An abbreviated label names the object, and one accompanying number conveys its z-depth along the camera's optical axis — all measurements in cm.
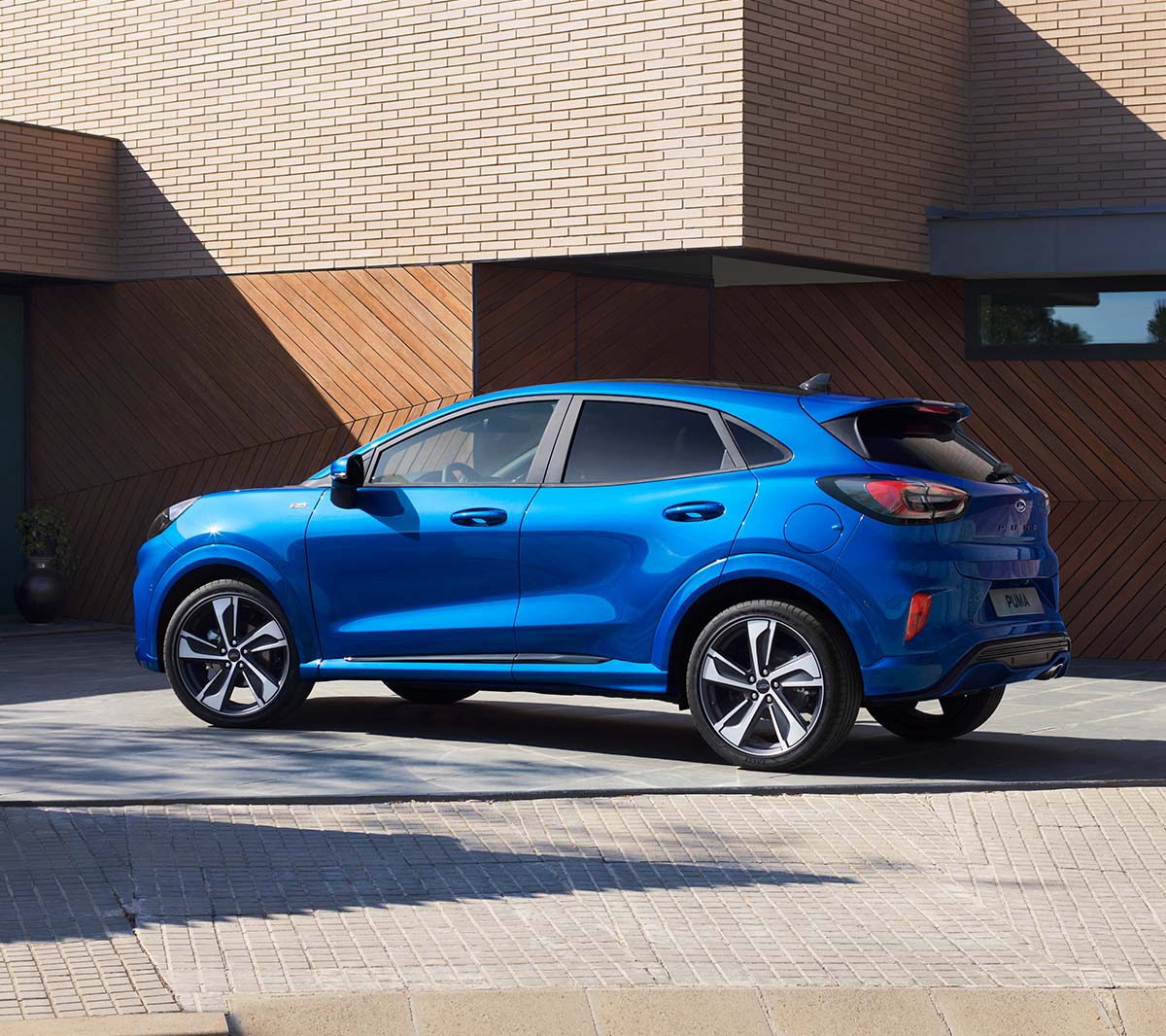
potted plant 1603
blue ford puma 871
